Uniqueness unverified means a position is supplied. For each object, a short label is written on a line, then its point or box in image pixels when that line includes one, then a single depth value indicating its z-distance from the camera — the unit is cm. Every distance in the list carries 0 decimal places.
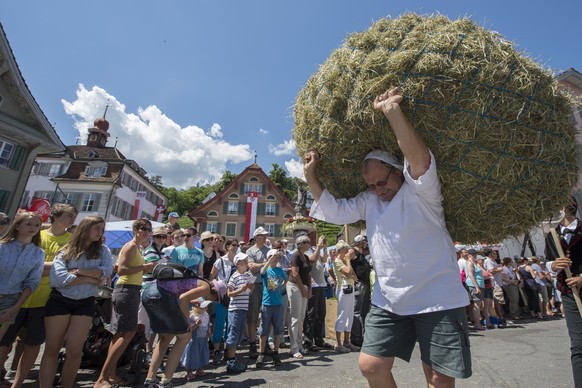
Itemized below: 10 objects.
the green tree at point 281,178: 5959
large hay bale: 207
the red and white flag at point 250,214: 3516
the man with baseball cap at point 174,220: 857
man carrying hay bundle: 208
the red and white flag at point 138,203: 3969
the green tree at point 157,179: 8825
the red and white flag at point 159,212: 4156
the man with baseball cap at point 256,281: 635
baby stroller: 482
